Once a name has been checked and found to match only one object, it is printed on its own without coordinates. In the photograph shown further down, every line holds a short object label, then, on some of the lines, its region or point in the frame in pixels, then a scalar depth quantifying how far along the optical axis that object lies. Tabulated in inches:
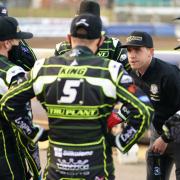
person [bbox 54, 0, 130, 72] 442.0
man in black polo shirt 388.8
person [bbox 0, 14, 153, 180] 273.7
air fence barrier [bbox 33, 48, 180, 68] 521.0
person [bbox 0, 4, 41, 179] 351.8
